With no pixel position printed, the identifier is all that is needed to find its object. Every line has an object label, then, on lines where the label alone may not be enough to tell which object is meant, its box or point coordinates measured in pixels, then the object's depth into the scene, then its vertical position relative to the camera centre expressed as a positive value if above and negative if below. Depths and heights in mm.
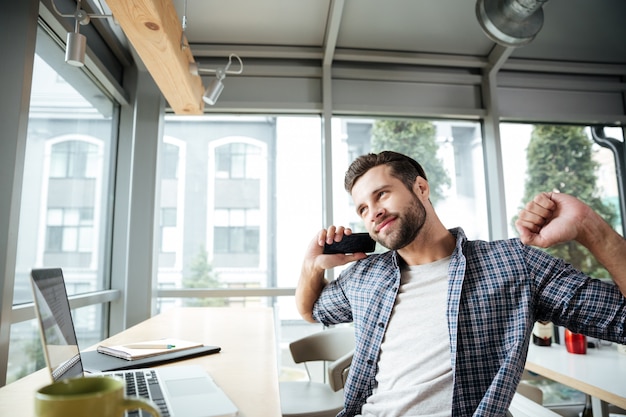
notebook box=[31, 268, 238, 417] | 785 -296
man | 1177 -123
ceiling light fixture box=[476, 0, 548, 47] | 2383 +1381
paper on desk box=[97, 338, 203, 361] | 1371 -305
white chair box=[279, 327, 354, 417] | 1951 -585
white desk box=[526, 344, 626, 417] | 1459 -462
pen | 1501 -305
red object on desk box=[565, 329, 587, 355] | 1994 -414
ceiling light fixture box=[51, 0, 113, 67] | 1689 +895
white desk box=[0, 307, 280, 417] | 988 -330
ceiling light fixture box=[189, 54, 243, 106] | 2420 +1037
